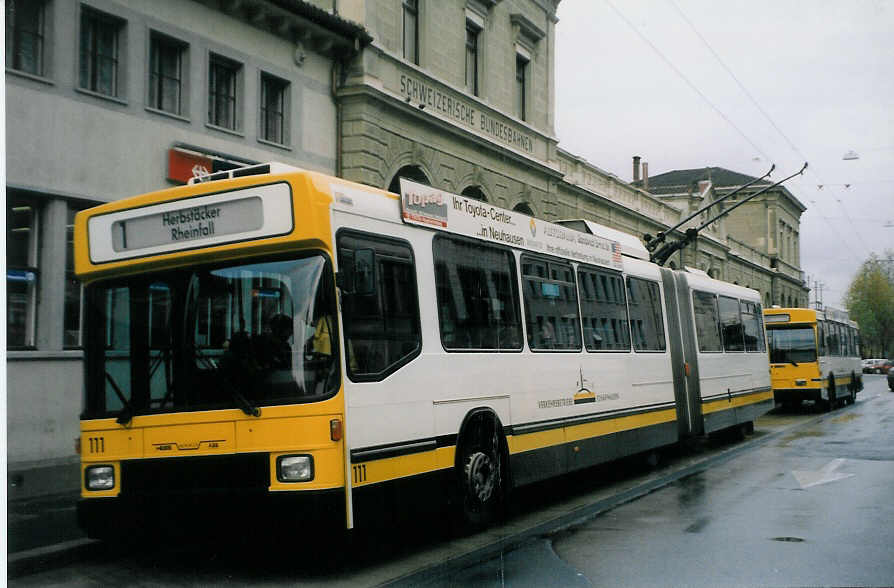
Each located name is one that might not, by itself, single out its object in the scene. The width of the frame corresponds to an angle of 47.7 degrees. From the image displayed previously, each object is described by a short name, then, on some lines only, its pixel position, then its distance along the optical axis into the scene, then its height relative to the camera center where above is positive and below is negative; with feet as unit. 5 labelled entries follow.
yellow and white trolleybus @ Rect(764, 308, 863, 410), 90.07 +4.11
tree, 283.38 +28.63
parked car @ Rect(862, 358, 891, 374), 284.12 +9.64
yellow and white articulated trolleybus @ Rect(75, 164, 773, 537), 22.88 +1.81
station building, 45.11 +18.82
